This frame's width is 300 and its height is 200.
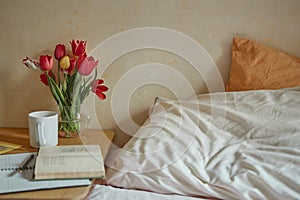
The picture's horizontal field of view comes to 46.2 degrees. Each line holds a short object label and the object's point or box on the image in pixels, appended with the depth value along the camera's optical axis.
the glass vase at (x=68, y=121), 1.46
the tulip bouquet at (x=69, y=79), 1.44
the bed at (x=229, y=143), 0.93
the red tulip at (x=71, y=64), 1.47
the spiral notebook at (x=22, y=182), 0.97
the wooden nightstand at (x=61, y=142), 0.95
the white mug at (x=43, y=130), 1.28
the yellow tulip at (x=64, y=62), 1.43
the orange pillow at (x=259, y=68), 1.53
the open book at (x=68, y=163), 1.02
